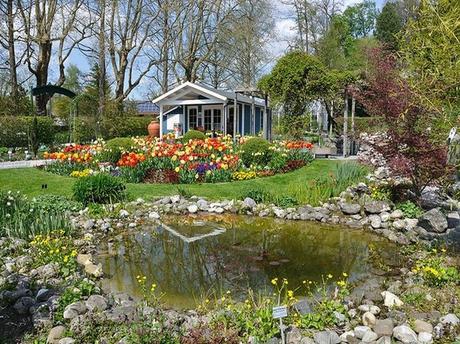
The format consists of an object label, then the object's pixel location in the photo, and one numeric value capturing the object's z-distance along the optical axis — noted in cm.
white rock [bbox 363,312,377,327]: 350
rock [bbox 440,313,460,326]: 341
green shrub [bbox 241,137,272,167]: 1181
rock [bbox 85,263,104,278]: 481
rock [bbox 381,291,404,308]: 388
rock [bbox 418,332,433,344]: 321
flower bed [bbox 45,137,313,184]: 1052
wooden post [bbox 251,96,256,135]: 2082
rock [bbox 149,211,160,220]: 762
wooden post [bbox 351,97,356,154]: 771
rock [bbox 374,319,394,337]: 334
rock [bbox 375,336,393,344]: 321
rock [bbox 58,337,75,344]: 316
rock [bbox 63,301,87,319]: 356
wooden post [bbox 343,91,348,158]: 1458
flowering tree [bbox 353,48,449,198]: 659
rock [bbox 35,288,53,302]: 395
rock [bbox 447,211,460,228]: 645
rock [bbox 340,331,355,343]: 330
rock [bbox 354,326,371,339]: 333
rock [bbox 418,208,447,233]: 629
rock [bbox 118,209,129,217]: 736
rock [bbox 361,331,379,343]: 325
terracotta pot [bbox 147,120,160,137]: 2409
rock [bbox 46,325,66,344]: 325
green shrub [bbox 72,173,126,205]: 779
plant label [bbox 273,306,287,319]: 300
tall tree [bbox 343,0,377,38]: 4550
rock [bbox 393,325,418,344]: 322
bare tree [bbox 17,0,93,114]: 2300
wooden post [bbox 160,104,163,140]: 2141
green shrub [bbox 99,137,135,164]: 1198
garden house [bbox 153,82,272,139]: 2047
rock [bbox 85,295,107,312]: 369
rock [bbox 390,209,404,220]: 711
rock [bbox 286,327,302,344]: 327
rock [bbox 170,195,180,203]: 831
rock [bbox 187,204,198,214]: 803
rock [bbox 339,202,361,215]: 760
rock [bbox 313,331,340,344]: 322
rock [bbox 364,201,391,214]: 740
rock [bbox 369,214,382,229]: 697
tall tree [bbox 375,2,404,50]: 3541
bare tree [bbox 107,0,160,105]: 2628
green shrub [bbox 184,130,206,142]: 1615
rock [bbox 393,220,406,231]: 674
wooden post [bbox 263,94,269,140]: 1593
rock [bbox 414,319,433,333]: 336
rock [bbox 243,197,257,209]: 802
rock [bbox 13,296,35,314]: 382
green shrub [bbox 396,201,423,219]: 712
